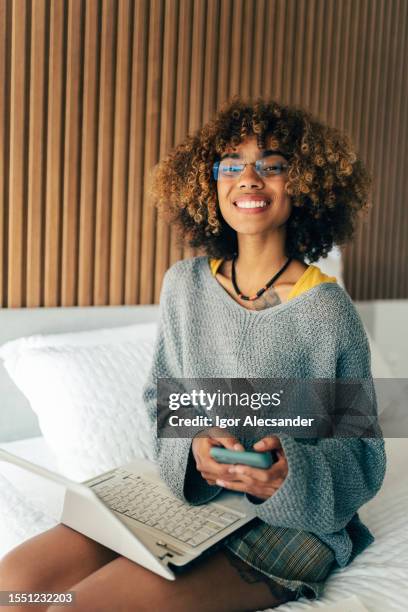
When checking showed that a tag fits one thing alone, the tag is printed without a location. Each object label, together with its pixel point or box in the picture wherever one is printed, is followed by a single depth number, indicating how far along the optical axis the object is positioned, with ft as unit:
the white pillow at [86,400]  4.40
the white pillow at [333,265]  6.97
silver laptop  2.75
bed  3.19
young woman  2.96
